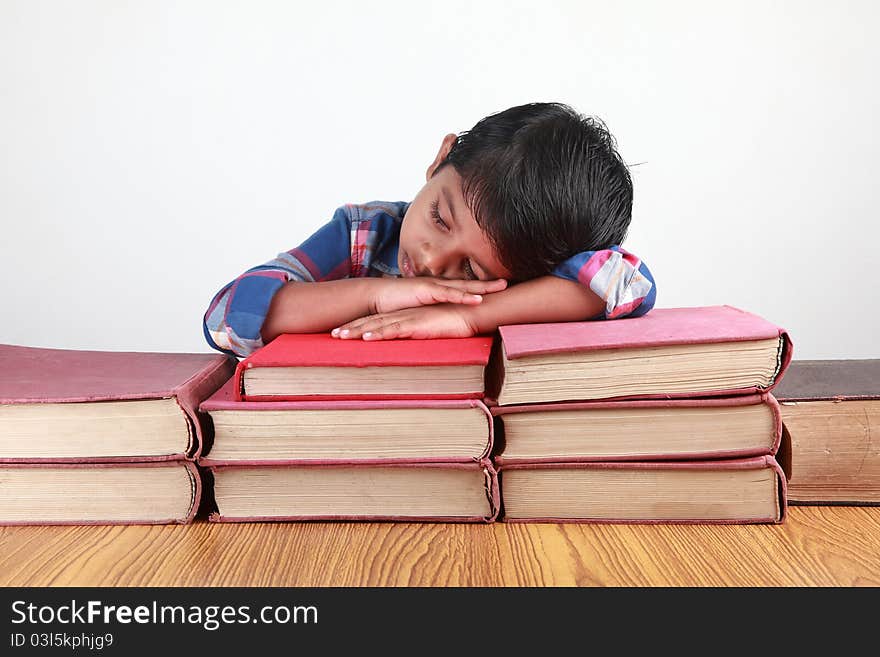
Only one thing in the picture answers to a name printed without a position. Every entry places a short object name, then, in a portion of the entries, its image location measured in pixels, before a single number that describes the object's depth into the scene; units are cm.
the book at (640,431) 97
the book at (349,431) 96
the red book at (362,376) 98
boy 122
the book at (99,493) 98
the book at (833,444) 103
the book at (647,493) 98
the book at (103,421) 96
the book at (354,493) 98
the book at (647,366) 95
